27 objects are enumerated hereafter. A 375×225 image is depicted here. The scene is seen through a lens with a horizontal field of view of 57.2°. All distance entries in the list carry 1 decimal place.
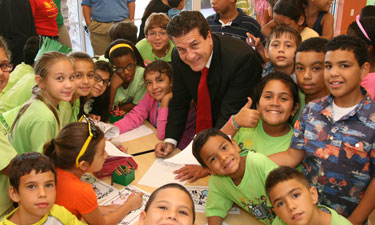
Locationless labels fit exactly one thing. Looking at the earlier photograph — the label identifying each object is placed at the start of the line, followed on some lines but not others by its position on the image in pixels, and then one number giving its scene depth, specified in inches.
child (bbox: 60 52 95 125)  89.8
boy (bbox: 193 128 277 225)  59.6
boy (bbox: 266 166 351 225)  50.9
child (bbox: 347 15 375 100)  77.8
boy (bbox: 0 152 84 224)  54.1
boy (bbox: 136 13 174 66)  123.7
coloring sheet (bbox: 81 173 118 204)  69.7
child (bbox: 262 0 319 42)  98.2
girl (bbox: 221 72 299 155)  70.1
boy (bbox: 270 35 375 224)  56.9
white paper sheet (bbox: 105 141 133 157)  73.4
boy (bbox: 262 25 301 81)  83.8
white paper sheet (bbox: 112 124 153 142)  94.3
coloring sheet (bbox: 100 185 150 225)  62.5
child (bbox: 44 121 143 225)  59.2
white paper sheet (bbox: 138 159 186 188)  72.9
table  61.6
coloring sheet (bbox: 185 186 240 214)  64.2
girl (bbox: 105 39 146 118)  108.1
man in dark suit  78.7
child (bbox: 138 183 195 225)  52.4
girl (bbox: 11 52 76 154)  71.0
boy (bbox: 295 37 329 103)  71.9
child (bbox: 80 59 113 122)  99.9
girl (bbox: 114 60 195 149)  96.8
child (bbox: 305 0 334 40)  123.4
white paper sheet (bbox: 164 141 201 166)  70.9
